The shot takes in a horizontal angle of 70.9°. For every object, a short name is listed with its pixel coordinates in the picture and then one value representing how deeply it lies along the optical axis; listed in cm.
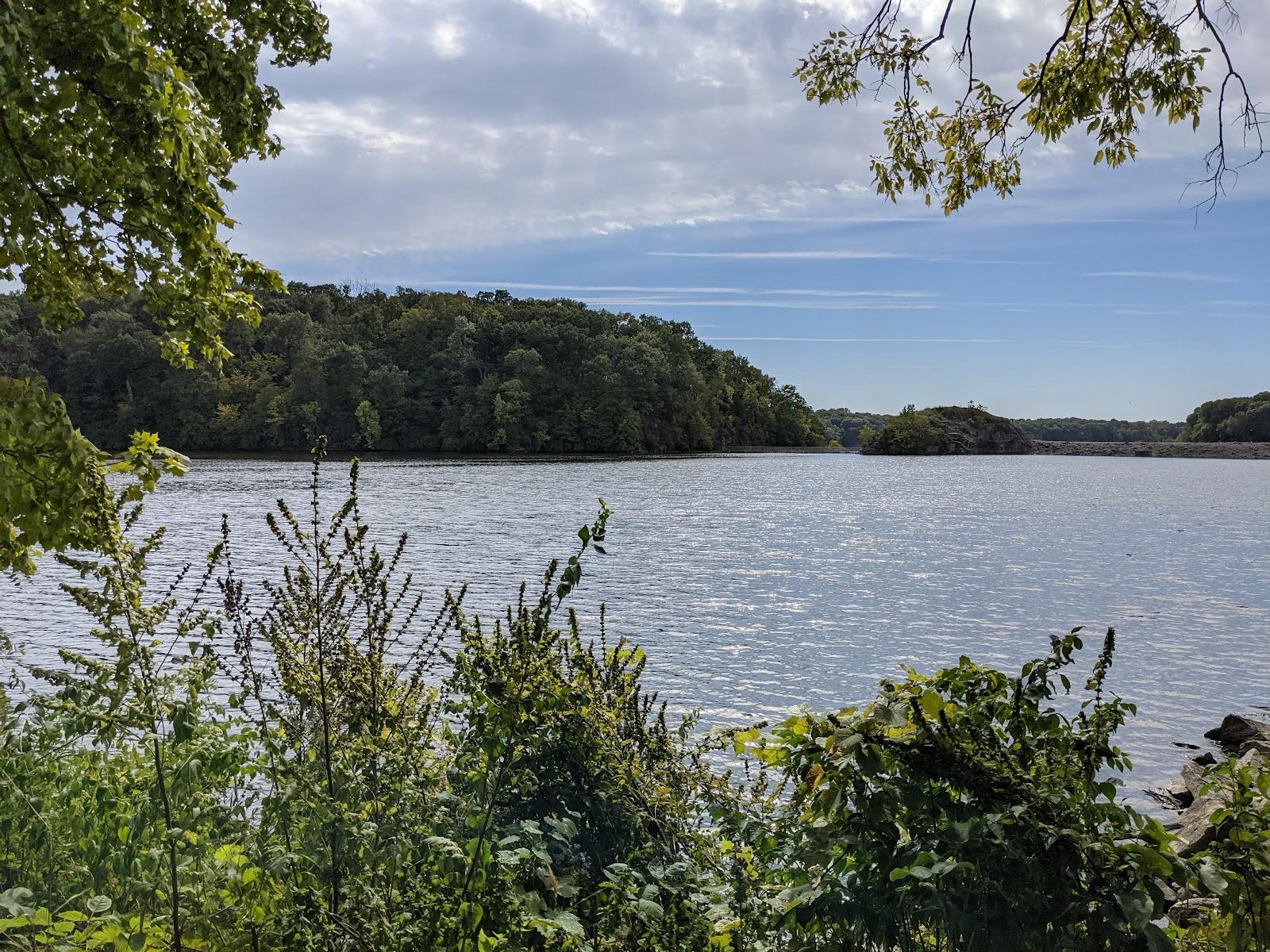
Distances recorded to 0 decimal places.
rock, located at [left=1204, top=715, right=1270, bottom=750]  1058
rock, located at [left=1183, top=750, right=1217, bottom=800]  863
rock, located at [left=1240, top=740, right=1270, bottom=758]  900
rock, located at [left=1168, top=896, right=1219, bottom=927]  412
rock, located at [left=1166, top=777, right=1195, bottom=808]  895
